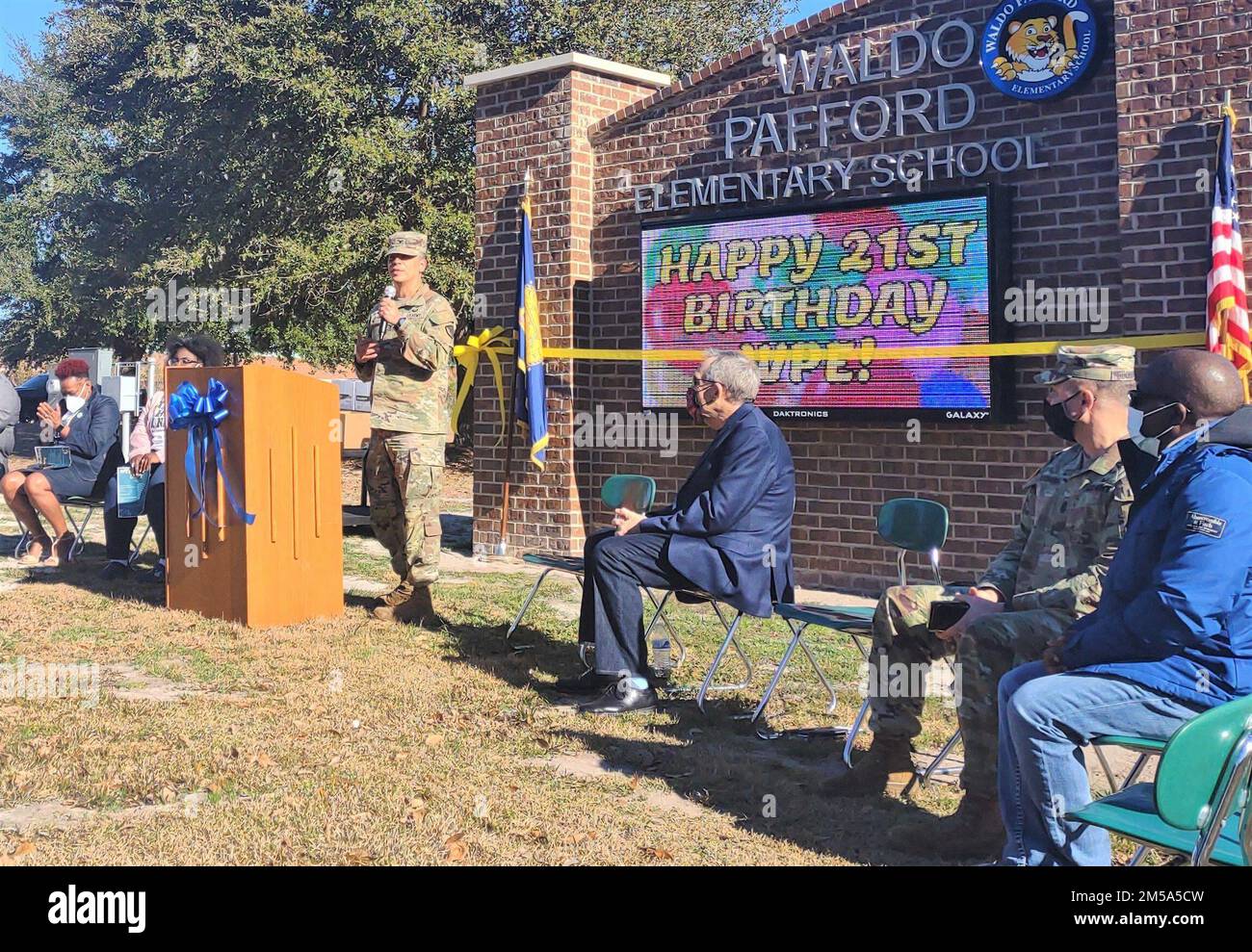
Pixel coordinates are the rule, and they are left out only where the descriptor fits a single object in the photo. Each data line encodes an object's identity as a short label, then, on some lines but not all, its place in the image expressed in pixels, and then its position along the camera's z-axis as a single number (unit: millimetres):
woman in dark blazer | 10445
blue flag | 11406
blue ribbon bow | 8125
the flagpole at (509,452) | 11828
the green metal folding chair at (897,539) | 5680
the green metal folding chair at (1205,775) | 3154
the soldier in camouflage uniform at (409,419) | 8195
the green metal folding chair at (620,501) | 7343
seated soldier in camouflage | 4582
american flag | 7688
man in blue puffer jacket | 3688
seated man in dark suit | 6277
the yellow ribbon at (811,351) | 8203
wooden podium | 7996
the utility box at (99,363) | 20734
